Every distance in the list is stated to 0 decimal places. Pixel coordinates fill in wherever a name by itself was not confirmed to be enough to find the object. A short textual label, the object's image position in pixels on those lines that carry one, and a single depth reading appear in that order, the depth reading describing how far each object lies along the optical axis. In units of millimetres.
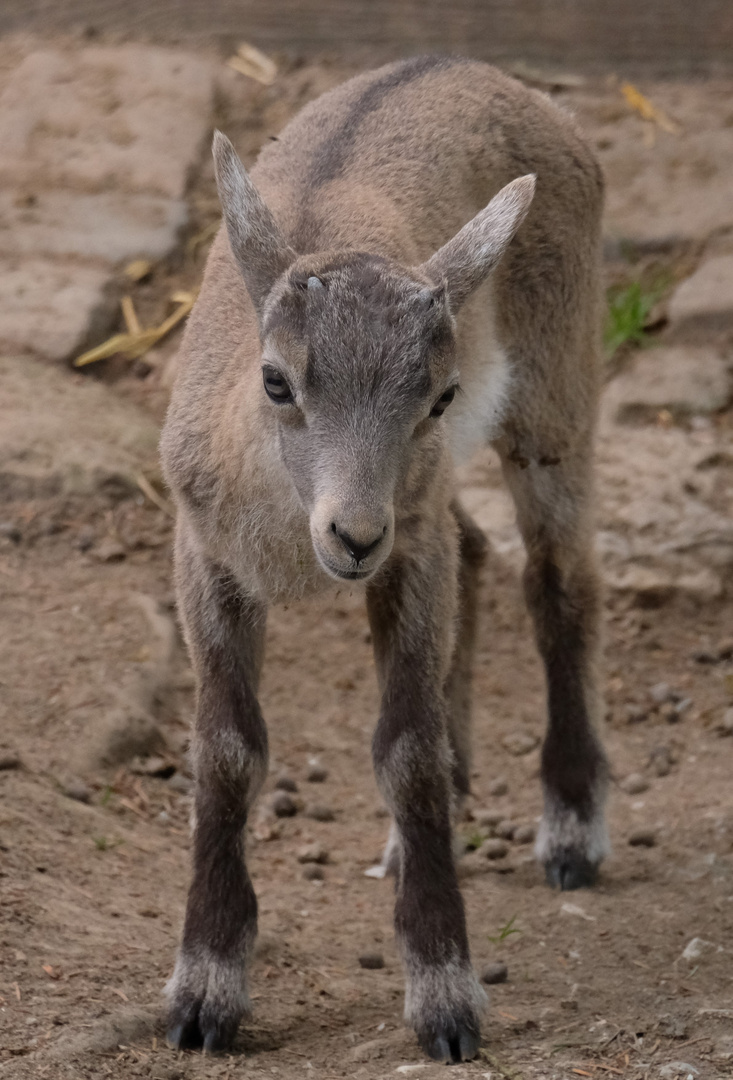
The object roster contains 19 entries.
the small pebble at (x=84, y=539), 15570
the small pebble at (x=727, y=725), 15227
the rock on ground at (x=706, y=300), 18375
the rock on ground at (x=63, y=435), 15766
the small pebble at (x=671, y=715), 15906
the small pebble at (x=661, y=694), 16125
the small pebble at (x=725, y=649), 16516
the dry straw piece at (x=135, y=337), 17797
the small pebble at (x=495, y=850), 13437
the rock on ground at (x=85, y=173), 17922
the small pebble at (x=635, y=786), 14703
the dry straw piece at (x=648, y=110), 20236
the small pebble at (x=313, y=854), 12875
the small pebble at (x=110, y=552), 15547
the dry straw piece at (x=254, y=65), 20609
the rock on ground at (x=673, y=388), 18125
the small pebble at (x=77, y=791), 12359
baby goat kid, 8500
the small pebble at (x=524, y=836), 13937
